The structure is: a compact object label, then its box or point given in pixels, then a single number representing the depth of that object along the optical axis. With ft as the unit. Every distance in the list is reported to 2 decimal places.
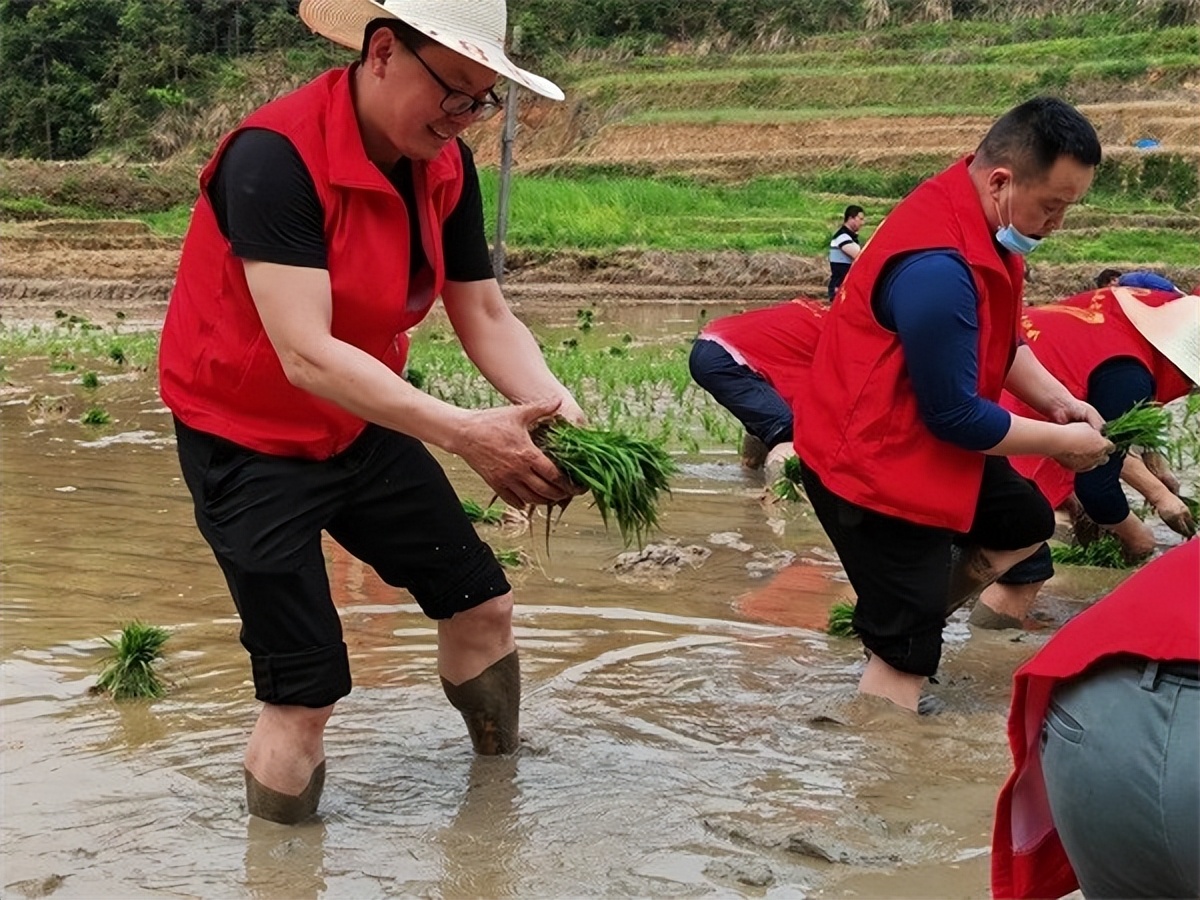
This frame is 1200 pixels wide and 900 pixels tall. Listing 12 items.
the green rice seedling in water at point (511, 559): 19.53
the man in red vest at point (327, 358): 10.05
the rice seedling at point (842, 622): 16.87
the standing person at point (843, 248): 51.03
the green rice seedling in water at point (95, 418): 29.76
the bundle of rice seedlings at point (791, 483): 21.35
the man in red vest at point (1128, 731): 5.73
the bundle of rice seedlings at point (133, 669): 14.42
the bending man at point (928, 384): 12.67
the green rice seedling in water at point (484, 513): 18.83
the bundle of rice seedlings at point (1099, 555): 20.38
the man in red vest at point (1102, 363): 16.53
